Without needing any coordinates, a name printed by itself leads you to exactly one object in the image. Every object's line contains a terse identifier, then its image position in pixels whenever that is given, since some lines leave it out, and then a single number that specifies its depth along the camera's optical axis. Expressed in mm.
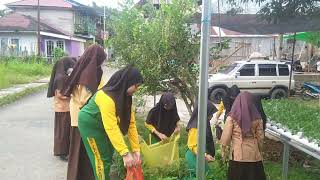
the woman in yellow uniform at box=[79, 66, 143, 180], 2404
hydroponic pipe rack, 2777
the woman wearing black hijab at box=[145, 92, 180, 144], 3718
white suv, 11286
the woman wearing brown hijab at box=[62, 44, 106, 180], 3103
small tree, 4810
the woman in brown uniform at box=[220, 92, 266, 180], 2765
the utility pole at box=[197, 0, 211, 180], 2275
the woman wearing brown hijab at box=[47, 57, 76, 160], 4326
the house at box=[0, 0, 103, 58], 23488
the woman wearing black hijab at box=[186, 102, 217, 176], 2949
